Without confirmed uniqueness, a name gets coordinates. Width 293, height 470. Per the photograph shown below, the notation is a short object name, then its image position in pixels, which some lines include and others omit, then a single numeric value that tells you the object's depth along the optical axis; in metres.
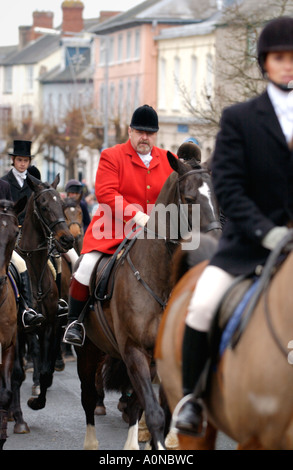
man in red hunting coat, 17.23
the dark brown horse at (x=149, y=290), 15.07
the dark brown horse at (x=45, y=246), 22.31
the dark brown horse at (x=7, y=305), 17.87
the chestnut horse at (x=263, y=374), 9.37
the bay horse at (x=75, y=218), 32.12
